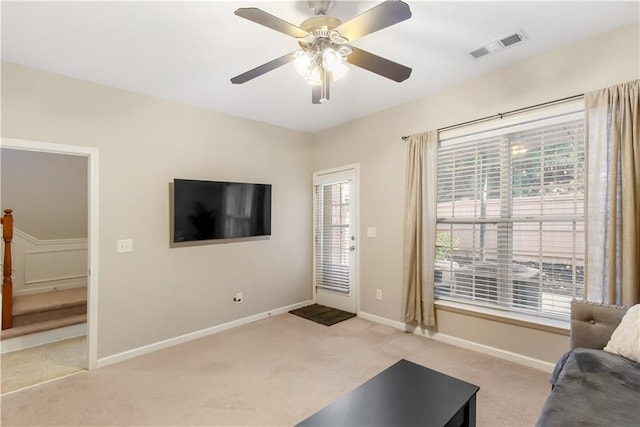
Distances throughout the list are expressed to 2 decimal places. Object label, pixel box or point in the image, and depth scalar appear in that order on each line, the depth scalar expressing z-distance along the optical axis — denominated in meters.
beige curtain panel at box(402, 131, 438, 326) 3.31
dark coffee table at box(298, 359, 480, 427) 1.39
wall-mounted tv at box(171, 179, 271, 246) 3.34
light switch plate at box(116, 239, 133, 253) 3.02
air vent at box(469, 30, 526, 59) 2.32
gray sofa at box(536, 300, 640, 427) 1.27
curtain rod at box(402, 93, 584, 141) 2.48
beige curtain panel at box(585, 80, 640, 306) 2.12
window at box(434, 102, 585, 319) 2.55
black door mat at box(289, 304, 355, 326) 4.01
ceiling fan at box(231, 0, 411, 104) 1.65
